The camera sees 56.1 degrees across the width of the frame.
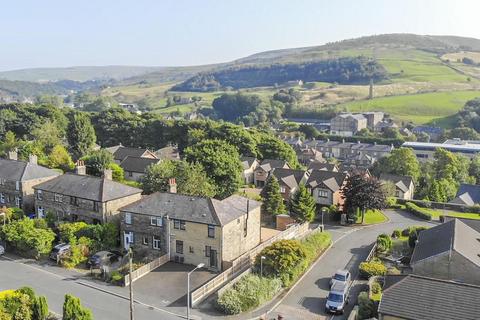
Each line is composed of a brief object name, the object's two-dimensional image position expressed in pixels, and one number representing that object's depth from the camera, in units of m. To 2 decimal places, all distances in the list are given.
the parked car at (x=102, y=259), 40.09
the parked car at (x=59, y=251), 41.09
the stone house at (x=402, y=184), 77.12
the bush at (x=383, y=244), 46.09
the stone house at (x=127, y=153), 82.89
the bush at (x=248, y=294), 32.69
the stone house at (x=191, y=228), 39.97
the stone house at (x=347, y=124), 171.74
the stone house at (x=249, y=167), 79.56
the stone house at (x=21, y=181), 53.97
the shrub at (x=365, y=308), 31.72
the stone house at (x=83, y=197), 46.88
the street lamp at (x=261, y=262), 37.23
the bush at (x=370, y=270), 38.94
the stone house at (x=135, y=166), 71.81
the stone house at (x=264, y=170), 79.06
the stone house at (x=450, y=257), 35.03
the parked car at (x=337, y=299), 32.91
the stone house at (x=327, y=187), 64.81
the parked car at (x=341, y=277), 36.91
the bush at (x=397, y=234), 52.27
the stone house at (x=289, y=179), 67.00
